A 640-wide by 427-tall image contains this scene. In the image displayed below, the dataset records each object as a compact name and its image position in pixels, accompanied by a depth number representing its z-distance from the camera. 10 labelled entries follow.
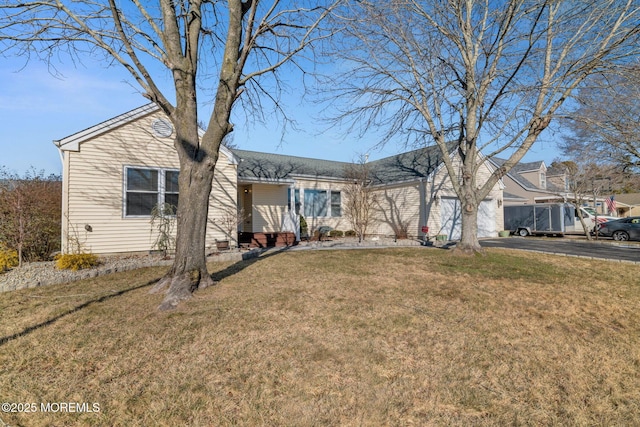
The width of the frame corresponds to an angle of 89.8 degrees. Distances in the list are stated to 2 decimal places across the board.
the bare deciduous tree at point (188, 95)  5.54
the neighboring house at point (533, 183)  25.83
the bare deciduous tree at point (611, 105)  9.03
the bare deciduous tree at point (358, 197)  14.56
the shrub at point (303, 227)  15.43
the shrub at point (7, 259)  7.35
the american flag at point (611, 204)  26.80
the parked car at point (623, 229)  16.80
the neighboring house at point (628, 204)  38.84
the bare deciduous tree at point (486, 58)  8.71
